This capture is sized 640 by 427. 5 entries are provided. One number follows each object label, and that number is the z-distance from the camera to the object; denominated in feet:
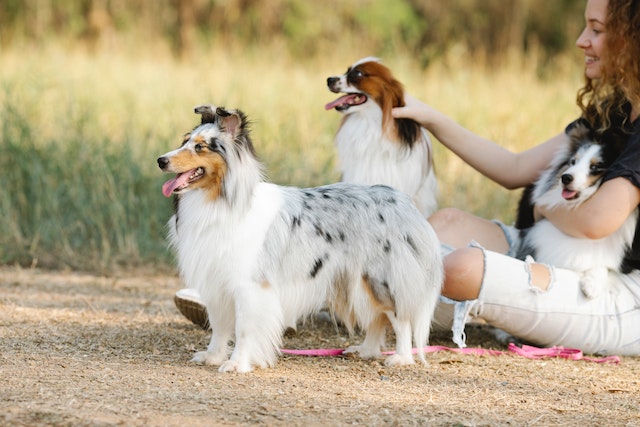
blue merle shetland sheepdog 22.30
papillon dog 28.27
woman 25.62
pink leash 26.89
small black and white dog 26.02
